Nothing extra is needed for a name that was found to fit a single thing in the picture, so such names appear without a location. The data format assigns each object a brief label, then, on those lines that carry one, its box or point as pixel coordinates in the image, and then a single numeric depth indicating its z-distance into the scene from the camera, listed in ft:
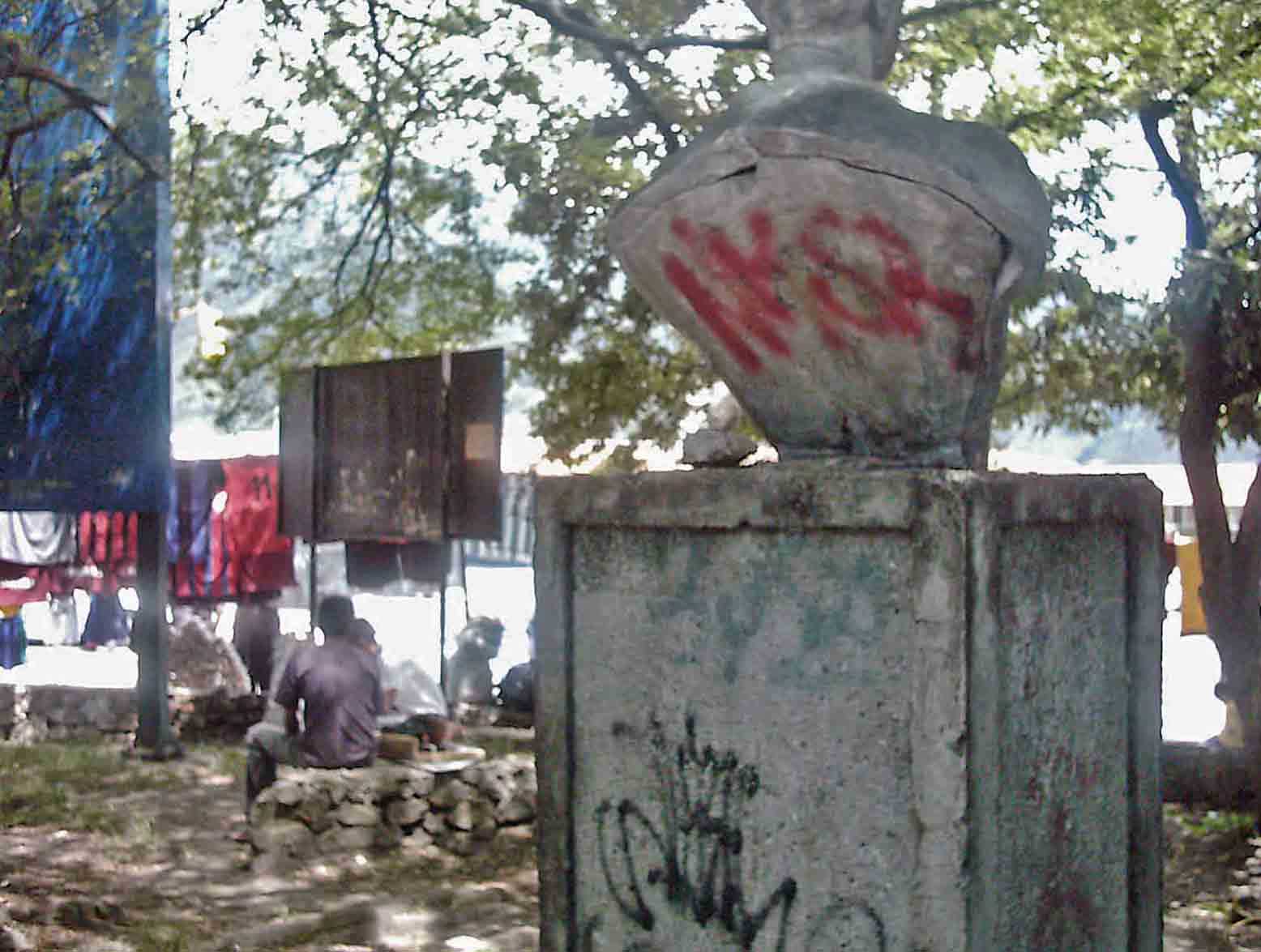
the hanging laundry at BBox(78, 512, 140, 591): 46.44
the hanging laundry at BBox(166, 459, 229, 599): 45.09
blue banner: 33.12
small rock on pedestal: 12.34
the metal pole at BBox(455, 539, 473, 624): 42.10
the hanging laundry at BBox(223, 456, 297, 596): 45.42
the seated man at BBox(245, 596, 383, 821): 27.71
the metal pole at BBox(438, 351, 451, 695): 32.35
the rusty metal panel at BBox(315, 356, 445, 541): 32.65
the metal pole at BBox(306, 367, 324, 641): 34.88
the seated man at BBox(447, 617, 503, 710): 43.68
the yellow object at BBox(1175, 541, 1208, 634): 63.98
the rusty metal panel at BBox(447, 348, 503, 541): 31.71
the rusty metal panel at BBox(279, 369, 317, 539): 35.14
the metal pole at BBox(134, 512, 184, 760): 38.47
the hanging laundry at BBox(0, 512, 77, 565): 46.52
